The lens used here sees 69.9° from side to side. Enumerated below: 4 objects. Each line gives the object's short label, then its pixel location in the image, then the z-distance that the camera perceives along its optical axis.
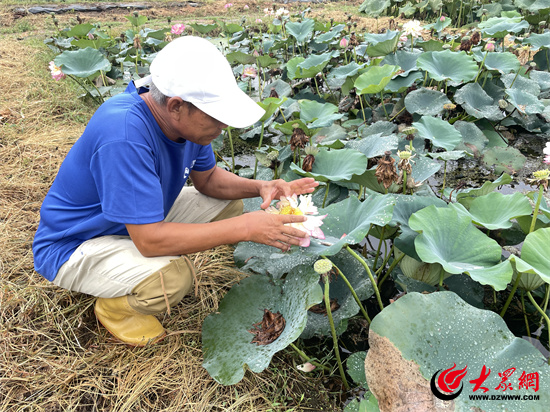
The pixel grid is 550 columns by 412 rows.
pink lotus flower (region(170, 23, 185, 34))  4.08
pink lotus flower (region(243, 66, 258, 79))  3.28
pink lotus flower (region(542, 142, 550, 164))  1.40
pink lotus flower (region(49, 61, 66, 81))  3.10
